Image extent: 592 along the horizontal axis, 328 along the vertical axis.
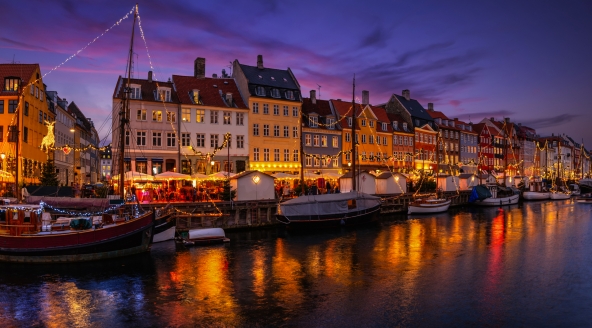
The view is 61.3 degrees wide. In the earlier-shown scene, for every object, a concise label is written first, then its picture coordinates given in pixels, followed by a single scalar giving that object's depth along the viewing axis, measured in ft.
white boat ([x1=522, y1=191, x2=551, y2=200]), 268.41
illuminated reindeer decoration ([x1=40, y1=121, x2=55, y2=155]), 173.05
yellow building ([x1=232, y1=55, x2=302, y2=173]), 199.31
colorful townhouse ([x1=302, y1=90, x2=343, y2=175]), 217.56
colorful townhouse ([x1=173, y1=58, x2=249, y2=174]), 182.29
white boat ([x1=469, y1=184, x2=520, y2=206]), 226.79
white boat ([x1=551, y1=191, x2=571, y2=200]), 276.41
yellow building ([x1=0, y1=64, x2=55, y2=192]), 149.84
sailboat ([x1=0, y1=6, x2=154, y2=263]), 88.89
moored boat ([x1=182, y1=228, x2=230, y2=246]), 110.42
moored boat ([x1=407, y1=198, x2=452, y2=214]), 182.70
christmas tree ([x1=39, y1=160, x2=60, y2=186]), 132.77
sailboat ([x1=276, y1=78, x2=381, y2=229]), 134.21
